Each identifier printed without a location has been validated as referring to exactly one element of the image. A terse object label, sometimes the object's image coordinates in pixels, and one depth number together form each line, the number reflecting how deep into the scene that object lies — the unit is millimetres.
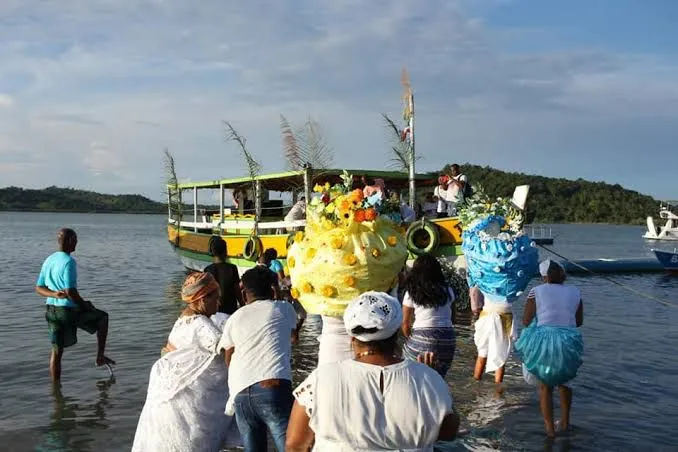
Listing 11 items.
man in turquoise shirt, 8062
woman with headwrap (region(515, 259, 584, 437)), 6680
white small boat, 65188
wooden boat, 16734
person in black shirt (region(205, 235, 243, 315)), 7918
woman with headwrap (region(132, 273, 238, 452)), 4309
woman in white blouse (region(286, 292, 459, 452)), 2842
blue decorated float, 8477
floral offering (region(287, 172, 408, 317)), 5070
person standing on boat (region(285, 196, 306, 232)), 16734
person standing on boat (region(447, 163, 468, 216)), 15805
